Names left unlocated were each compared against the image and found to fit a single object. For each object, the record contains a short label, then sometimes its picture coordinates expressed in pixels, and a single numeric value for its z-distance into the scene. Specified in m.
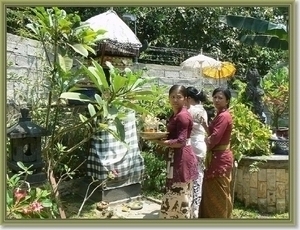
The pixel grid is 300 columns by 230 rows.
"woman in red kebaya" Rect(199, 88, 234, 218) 2.26
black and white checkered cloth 2.64
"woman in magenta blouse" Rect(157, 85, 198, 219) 2.05
